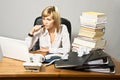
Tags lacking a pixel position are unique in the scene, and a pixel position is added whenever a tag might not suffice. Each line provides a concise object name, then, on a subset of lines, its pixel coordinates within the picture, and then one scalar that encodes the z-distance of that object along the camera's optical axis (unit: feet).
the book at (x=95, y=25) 6.83
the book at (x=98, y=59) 4.96
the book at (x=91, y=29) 6.86
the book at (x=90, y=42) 6.90
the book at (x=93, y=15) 6.77
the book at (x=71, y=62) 4.93
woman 6.38
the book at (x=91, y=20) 6.78
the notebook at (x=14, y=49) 5.30
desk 4.66
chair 7.07
